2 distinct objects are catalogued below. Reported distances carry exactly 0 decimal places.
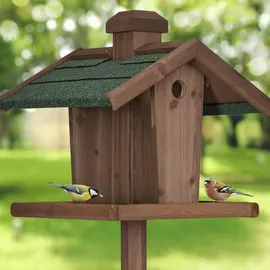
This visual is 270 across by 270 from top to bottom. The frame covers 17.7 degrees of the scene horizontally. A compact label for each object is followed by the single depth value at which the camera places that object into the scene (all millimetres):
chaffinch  4188
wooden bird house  3971
